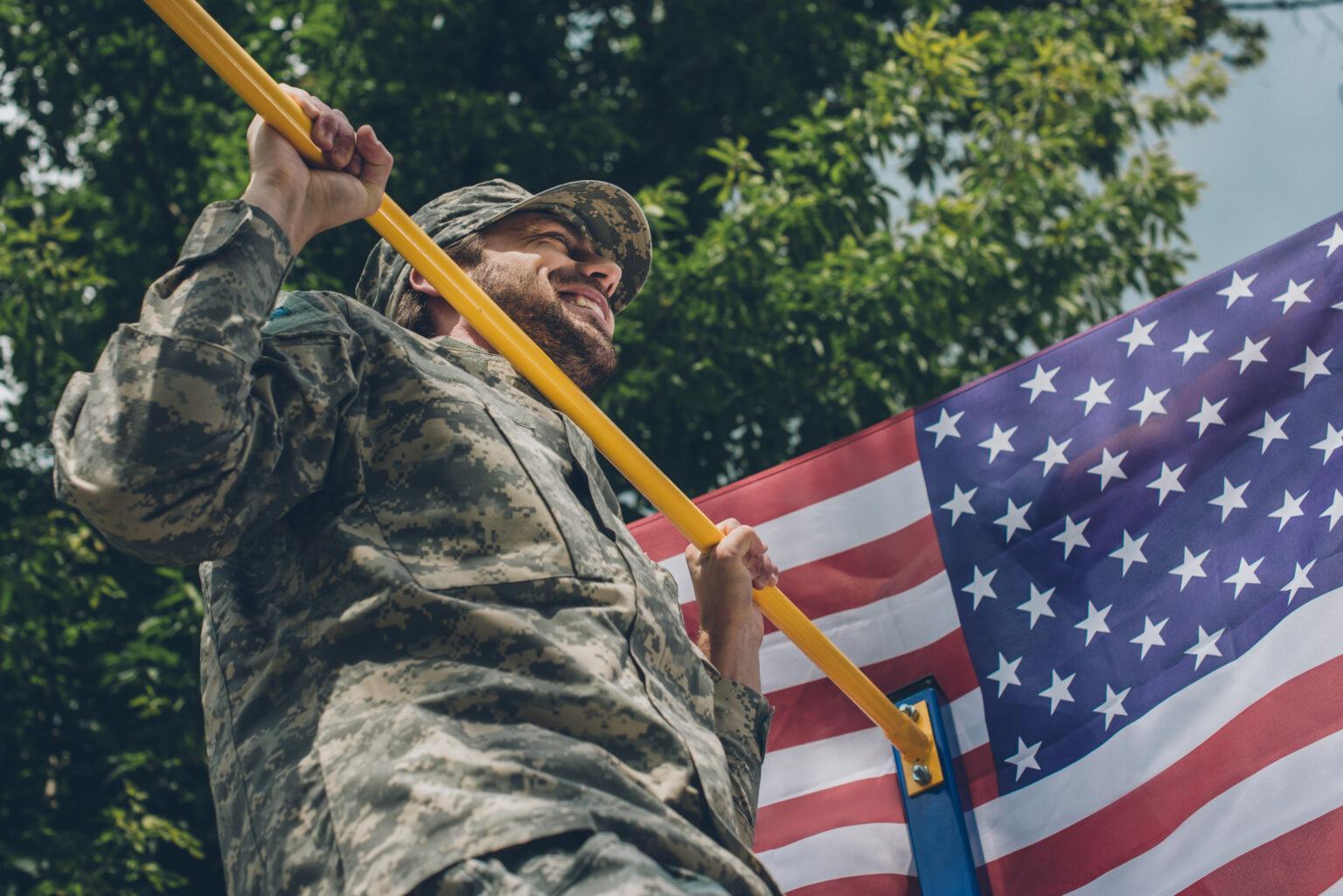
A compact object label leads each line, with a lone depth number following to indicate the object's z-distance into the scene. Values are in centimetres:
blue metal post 307
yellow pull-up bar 204
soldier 164
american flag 290
